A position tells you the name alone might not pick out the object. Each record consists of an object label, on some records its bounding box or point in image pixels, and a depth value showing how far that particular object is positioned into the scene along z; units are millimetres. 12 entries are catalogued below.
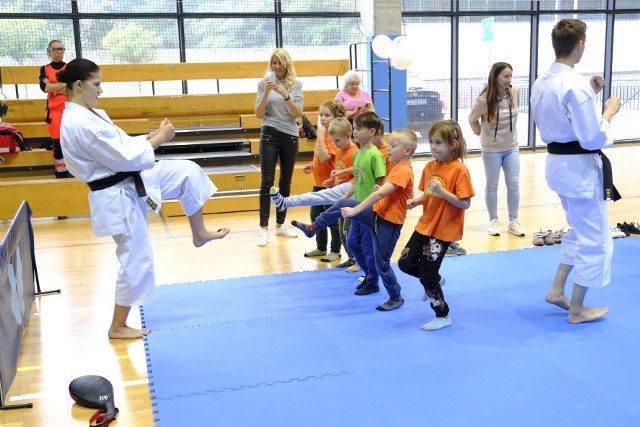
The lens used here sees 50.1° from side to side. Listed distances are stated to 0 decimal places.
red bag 7824
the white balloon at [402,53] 8492
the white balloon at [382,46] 8836
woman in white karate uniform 3439
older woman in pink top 6062
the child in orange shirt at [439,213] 3619
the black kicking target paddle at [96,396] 2951
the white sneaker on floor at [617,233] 5619
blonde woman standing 5621
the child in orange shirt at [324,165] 4809
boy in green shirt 4090
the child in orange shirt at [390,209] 3816
